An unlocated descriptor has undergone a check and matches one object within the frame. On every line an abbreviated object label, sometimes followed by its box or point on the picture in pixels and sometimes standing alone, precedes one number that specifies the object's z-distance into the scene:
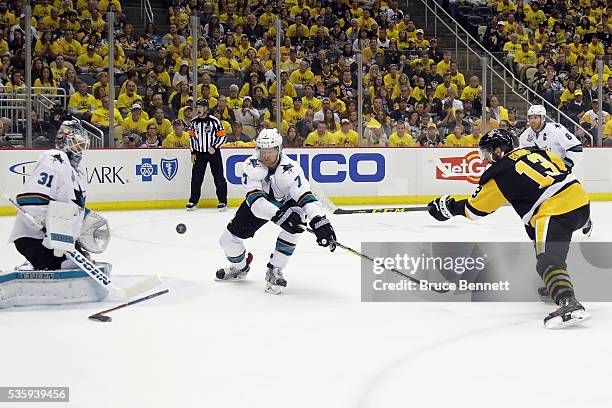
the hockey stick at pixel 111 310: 8.49
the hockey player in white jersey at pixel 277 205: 9.84
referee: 20.31
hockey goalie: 9.02
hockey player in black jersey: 8.37
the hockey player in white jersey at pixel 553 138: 15.50
